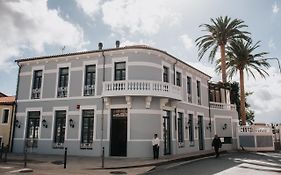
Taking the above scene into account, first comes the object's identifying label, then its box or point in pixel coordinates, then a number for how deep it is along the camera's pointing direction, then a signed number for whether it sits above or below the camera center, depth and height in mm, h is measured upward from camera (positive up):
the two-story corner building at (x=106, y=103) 14460 +1096
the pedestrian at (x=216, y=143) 15965 -1918
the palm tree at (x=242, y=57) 25214 +7791
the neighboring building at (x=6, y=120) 17560 -335
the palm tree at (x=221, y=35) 25357 +10658
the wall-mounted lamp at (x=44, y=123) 16490 -513
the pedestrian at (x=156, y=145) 13588 -1859
